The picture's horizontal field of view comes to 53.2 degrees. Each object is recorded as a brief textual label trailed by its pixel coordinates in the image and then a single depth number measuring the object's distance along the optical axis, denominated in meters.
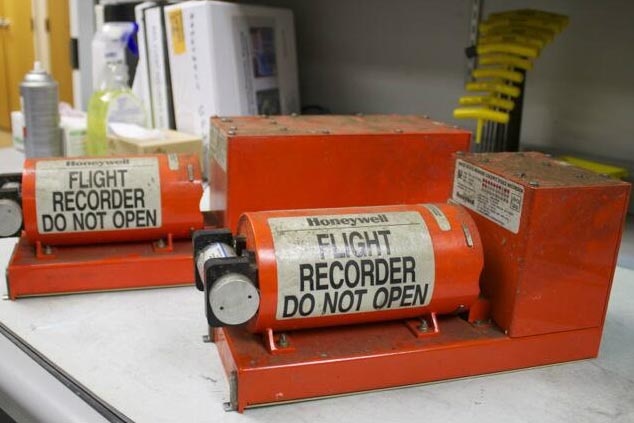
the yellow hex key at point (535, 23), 1.10
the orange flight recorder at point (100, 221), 0.83
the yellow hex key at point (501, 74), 1.12
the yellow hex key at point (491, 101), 1.14
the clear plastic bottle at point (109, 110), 1.40
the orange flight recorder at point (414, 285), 0.62
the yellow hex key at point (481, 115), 1.13
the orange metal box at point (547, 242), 0.66
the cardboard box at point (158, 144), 1.29
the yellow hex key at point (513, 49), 1.08
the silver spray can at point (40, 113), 1.40
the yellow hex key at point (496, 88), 1.13
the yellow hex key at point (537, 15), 1.11
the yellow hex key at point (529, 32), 1.10
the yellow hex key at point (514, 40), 1.09
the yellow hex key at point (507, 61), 1.11
